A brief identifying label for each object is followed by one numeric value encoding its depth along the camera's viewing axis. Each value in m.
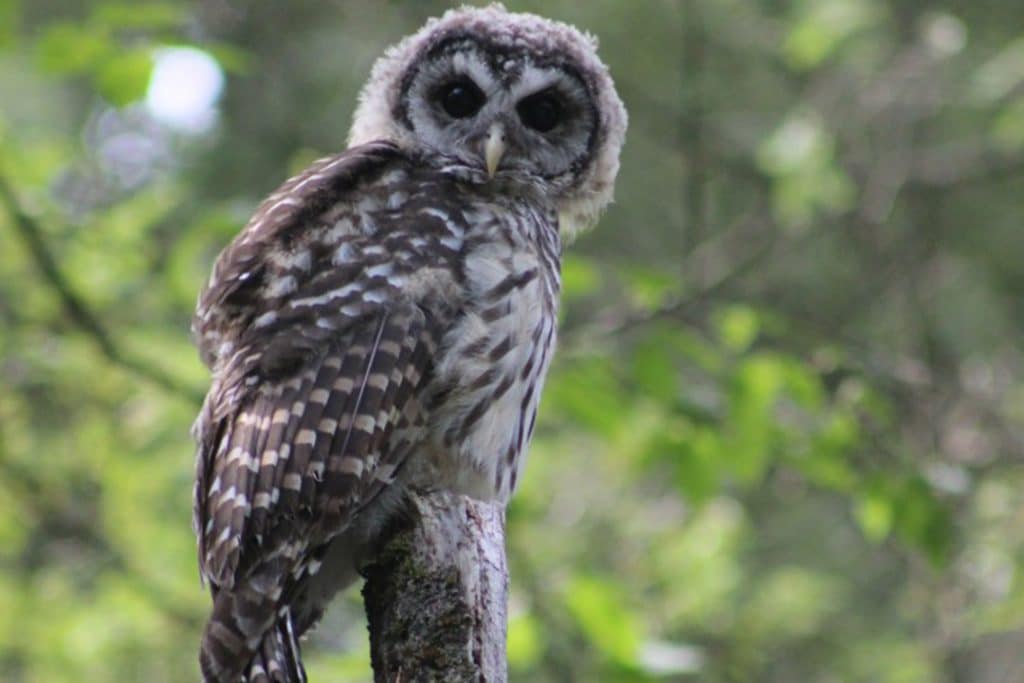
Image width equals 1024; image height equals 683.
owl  5.32
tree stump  4.97
